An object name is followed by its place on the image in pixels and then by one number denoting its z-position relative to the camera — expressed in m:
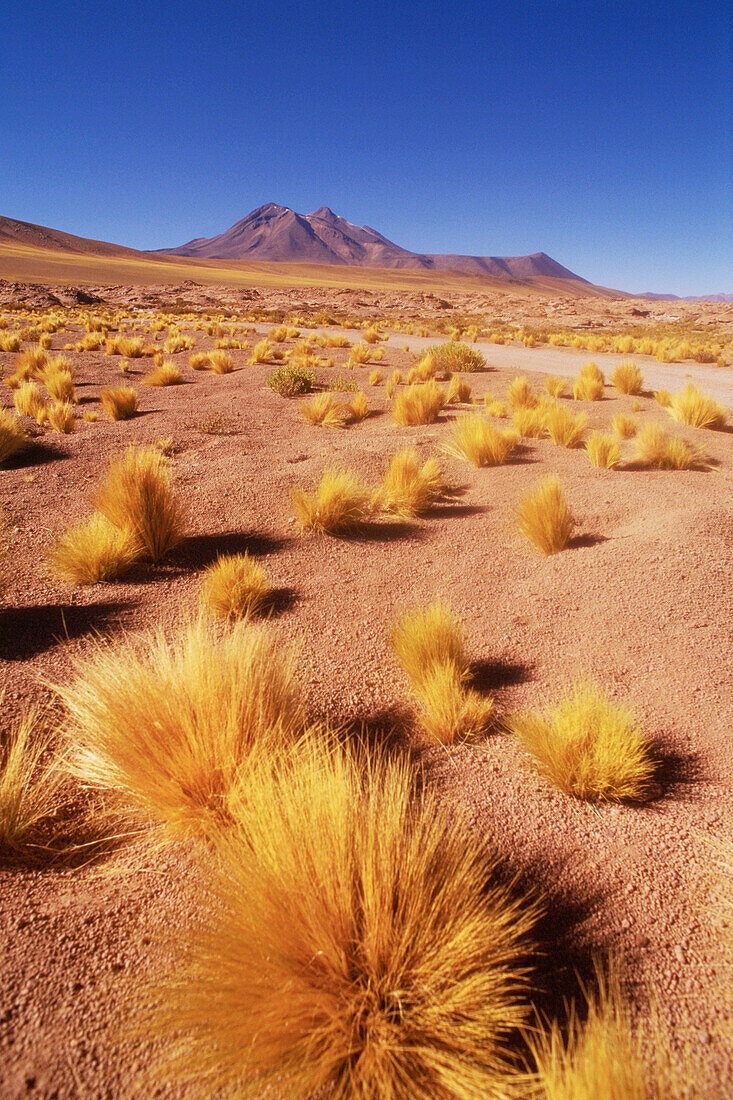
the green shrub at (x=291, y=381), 10.76
